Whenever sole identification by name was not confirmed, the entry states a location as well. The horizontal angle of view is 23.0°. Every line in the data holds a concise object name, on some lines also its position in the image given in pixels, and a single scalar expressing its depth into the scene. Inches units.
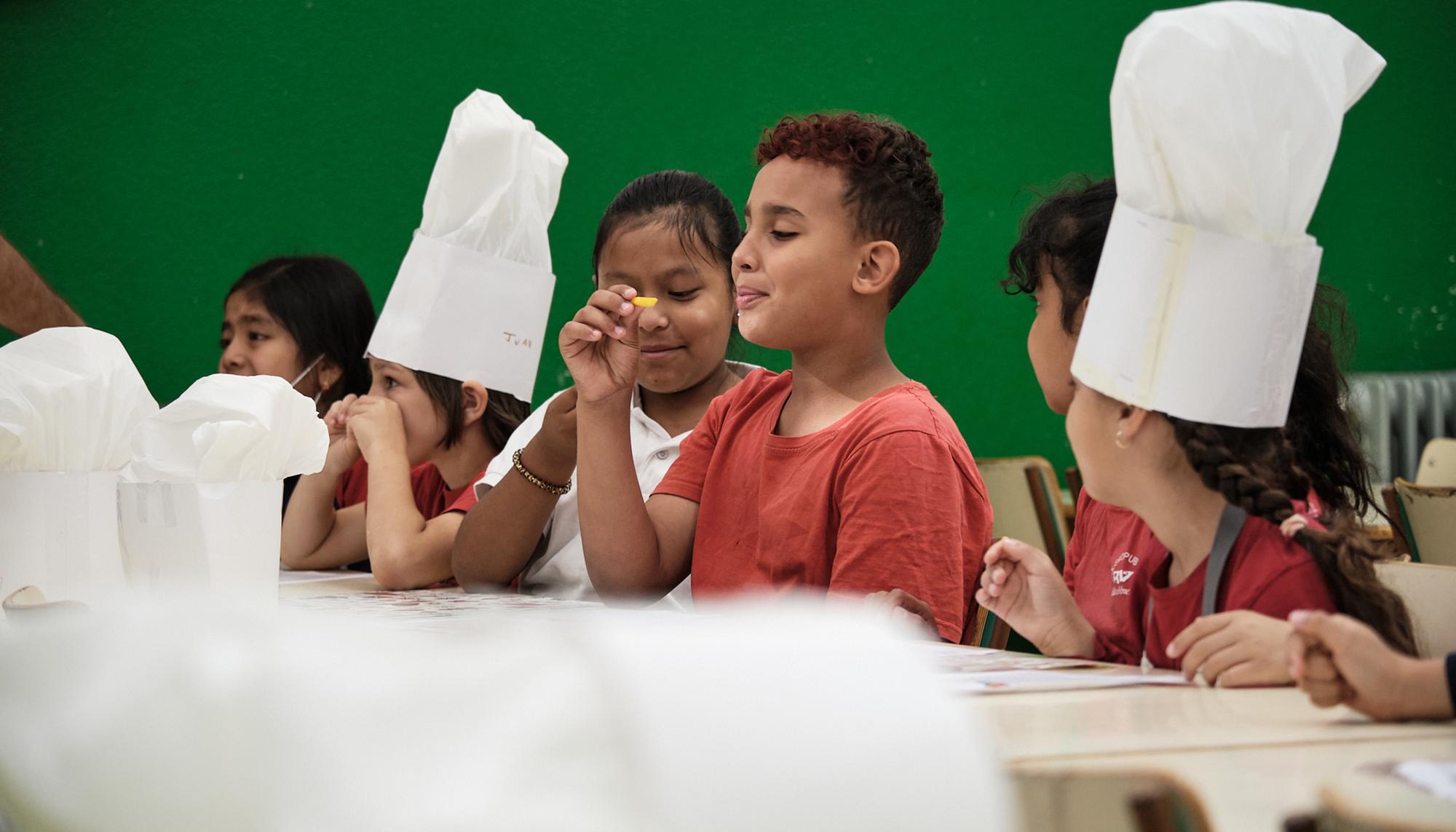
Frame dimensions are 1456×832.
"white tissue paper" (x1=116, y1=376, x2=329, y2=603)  106.7
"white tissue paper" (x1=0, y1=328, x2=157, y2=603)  106.8
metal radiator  290.4
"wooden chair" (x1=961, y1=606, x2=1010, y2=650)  123.7
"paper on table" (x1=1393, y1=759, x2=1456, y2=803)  76.7
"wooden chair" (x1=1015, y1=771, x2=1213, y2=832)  81.8
